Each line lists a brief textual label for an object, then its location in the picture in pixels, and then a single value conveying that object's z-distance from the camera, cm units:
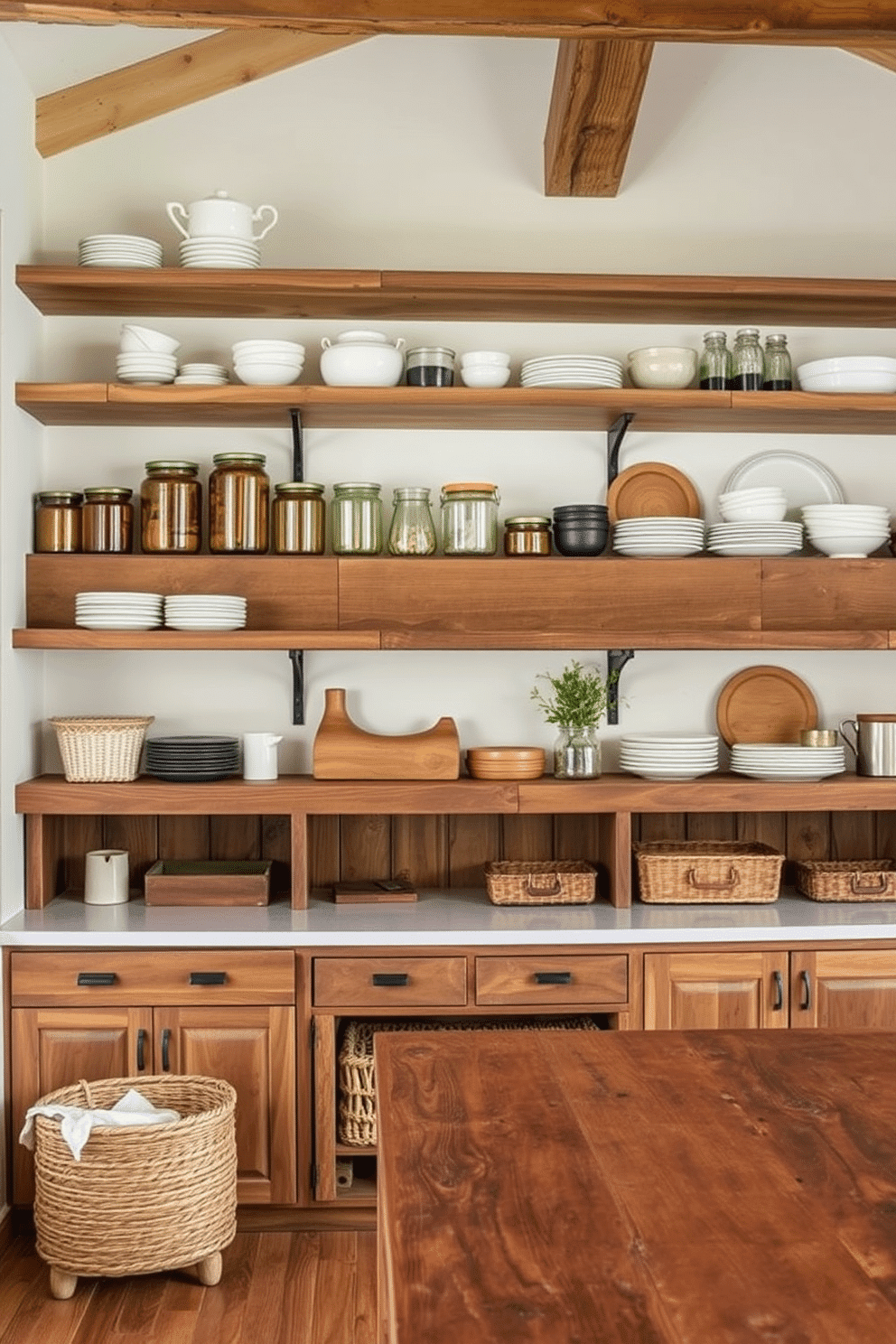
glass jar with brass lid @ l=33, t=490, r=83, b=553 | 367
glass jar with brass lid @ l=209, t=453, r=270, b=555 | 366
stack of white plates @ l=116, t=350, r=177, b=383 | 360
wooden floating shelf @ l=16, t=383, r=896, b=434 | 354
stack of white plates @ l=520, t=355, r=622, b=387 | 362
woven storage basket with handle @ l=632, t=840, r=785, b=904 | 360
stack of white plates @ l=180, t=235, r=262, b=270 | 357
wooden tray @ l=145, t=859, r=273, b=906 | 355
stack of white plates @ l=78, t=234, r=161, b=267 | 355
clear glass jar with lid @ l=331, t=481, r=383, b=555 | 369
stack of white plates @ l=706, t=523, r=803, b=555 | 370
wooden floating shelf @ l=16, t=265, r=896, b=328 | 353
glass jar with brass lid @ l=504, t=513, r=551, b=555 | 372
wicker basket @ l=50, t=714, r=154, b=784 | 355
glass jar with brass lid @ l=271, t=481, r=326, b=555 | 368
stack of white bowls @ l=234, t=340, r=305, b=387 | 361
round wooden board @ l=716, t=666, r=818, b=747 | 391
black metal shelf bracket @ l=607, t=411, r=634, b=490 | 373
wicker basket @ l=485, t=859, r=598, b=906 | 359
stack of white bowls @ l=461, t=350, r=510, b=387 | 360
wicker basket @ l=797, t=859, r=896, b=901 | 365
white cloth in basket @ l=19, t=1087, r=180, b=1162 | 294
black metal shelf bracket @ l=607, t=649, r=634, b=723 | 381
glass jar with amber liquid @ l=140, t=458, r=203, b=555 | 366
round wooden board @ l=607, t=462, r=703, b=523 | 389
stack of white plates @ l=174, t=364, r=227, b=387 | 360
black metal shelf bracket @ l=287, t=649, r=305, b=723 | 379
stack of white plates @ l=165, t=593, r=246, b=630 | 356
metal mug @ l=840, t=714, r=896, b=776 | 375
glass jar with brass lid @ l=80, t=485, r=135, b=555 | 367
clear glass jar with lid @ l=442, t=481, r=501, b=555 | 369
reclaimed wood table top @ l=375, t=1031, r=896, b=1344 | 123
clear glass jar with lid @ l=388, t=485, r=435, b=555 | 371
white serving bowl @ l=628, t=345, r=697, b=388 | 366
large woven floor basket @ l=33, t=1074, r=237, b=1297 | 298
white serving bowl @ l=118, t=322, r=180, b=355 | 360
